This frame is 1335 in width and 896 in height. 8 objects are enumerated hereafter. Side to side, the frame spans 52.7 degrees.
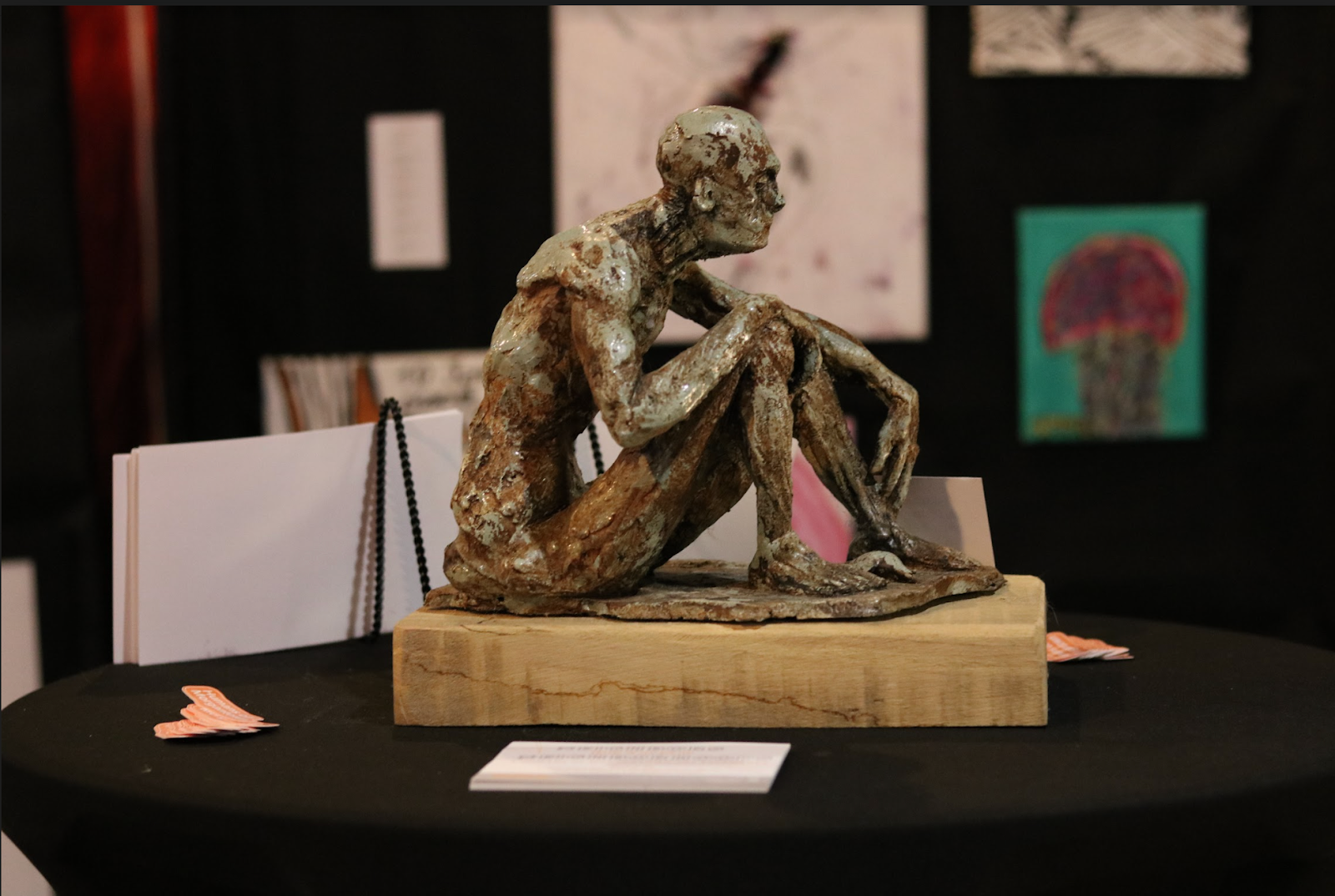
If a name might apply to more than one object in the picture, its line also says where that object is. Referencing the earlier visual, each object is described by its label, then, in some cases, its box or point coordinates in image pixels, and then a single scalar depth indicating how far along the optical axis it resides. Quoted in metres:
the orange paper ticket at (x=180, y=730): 2.08
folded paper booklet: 2.62
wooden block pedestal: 2.08
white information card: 1.75
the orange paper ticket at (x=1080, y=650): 2.53
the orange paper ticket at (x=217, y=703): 2.19
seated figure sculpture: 2.23
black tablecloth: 1.58
